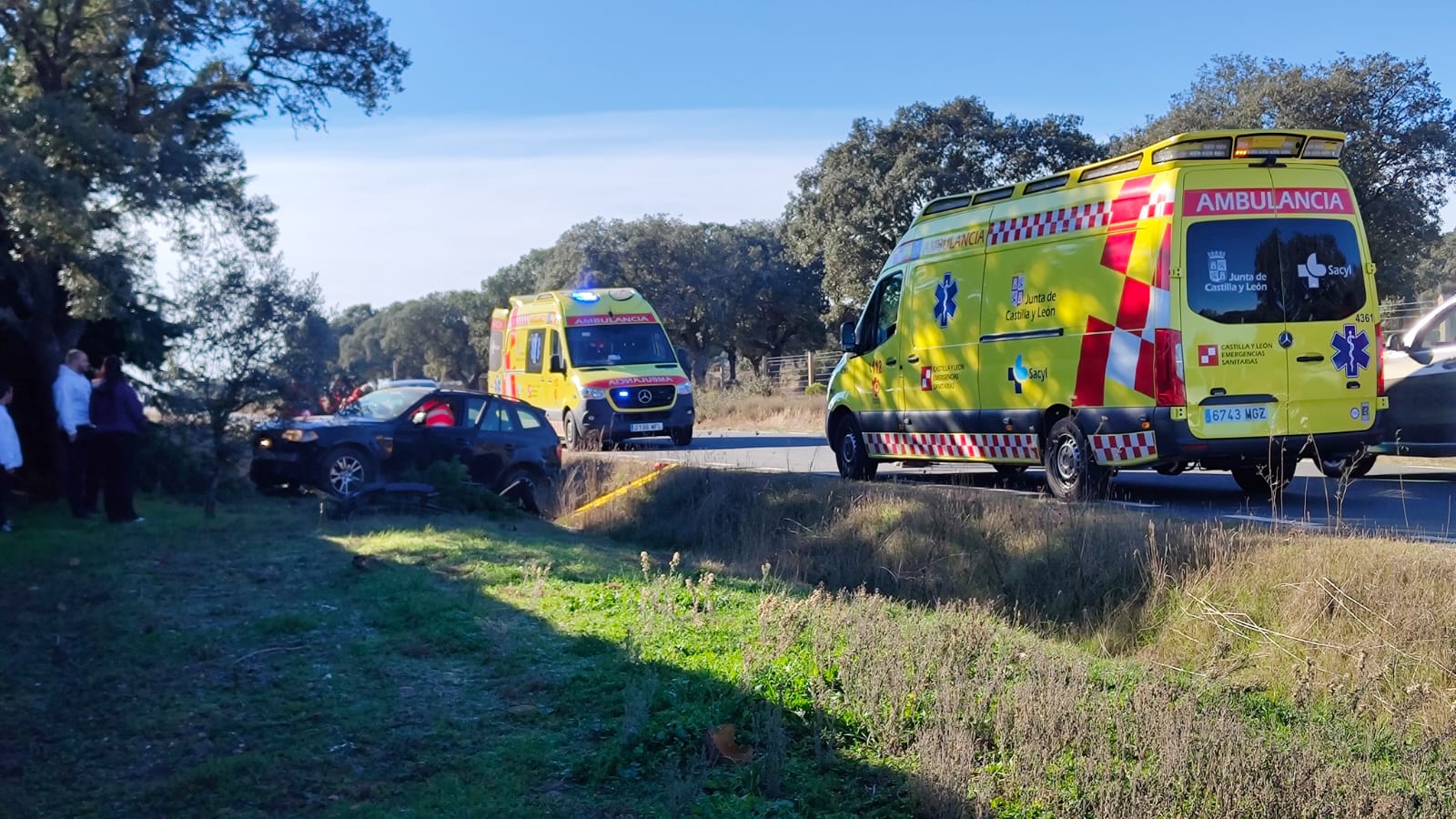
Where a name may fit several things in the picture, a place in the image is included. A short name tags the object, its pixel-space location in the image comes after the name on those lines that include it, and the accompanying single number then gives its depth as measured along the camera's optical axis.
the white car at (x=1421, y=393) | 12.55
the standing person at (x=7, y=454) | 11.09
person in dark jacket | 12.08
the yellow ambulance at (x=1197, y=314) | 10.12
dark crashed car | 14.66
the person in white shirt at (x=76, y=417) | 12.27
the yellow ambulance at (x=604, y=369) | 21.95
